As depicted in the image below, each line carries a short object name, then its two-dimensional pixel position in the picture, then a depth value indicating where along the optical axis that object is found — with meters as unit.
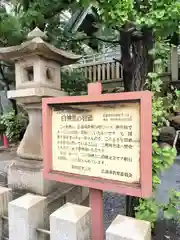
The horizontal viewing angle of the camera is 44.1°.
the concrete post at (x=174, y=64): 8.00
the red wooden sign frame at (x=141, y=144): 1.19
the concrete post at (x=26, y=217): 1.44
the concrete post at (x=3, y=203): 1.70
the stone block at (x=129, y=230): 1.13
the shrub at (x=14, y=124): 7.56
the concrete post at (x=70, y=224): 1.26
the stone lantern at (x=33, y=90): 2.16
